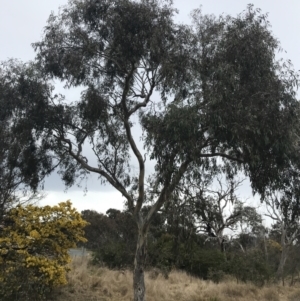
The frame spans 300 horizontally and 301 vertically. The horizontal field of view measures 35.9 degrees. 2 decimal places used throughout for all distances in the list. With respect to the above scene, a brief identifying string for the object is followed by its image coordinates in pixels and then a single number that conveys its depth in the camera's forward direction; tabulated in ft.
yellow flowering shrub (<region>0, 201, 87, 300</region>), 45.88
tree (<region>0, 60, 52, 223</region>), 46.52
